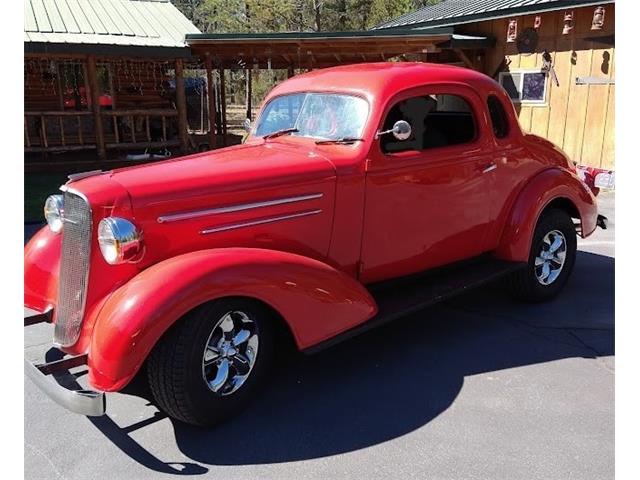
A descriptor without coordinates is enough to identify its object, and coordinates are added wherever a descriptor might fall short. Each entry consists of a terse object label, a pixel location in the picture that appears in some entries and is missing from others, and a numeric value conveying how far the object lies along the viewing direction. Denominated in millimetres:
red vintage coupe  2971
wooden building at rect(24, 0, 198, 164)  11328
